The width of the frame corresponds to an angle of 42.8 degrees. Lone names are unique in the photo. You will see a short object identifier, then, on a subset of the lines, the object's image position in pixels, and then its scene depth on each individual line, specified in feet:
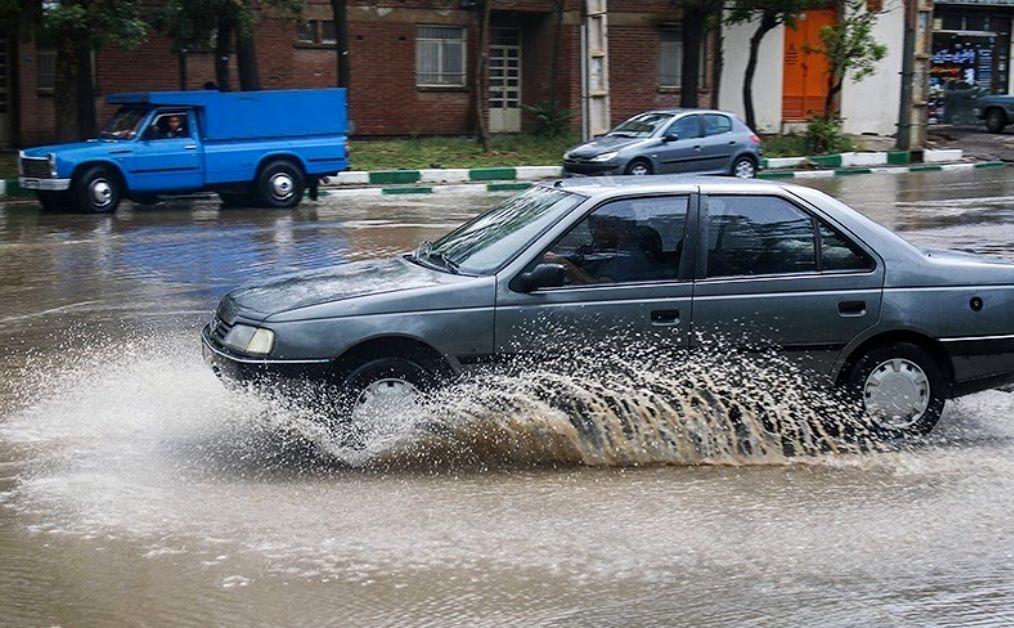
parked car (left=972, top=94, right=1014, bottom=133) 115.96
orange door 117.50
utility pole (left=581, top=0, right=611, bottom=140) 91.09
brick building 91.91
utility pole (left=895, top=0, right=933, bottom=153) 96.94
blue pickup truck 63.98
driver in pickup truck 65.98
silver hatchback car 74.84
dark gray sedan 21.08
